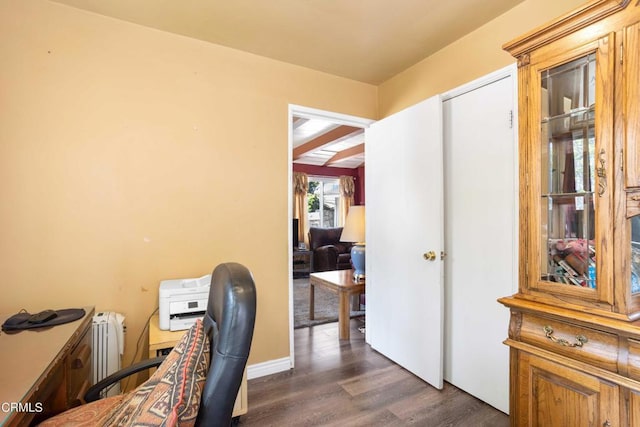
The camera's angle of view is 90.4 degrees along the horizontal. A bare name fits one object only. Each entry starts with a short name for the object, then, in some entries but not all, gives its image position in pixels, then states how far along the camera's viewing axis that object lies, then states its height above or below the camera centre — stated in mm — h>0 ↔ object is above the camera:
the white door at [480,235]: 1937 -145
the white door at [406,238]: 2240 -193
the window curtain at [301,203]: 7375 +260
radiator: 1829 -756
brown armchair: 6695 -777
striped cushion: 778 -477
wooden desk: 945 -533
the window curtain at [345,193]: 8023 +527
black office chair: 840 -376
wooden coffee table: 3189 -797
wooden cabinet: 1129 -43
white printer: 1831 -521
